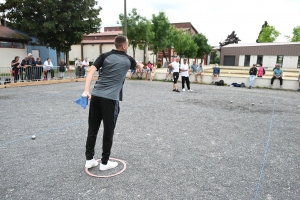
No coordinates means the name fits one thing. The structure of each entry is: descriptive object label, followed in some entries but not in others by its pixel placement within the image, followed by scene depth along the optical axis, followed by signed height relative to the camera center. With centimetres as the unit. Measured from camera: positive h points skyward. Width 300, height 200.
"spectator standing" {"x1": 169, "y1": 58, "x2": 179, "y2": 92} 1220 +1
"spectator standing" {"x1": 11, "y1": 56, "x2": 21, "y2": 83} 1335 -17
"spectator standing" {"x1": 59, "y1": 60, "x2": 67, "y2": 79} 1628 -22
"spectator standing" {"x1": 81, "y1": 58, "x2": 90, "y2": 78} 1781 +4
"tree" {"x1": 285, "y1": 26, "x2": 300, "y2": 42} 5377 +896
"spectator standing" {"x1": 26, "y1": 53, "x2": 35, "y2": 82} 1390 -24
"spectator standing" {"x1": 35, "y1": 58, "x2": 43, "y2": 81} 1449 -30
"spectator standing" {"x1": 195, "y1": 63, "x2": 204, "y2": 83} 1712 -13
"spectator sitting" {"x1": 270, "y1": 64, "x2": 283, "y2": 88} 1496 -7
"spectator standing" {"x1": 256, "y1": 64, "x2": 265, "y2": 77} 1622 +3
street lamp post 1766 +350
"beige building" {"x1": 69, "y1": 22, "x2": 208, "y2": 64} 4181 +351
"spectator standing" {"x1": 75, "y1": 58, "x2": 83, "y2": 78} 1729 -12
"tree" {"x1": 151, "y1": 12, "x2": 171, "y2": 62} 3641 +615
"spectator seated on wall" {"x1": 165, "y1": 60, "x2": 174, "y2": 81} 1787 -32
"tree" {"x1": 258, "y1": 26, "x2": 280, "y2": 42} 5694 +939
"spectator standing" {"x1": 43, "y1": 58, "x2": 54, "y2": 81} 1527 -17
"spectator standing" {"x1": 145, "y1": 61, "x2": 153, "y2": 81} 1853 -10
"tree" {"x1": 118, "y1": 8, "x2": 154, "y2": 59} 3005 +532
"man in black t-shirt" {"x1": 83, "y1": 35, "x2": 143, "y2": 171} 309 -32
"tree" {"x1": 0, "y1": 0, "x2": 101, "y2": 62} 2092 +449
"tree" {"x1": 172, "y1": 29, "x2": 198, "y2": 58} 4381 +546
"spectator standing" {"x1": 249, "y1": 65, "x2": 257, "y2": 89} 1535 -22
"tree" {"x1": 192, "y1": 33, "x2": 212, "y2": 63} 5700 +668
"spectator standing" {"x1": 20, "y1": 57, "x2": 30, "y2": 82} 1366 -13
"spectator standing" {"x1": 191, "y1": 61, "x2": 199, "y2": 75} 1790 +16
